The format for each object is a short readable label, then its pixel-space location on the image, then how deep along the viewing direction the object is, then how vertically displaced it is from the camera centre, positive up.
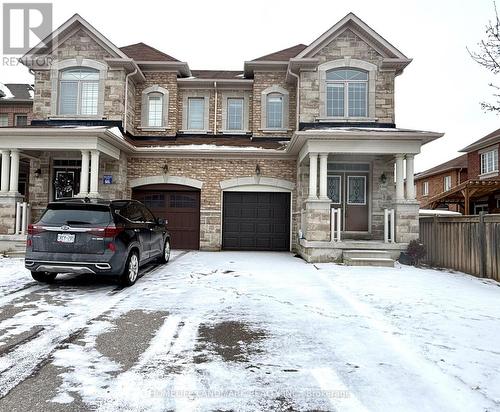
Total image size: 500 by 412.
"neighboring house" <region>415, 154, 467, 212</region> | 26.84 +3.81
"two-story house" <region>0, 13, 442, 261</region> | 12.62 +3.00
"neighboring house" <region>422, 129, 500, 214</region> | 18.23 +2.05
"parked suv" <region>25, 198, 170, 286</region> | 6.20 -0.38
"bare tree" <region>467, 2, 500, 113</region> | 7.05 +3.59
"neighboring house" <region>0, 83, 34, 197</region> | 19.03 +5.98
